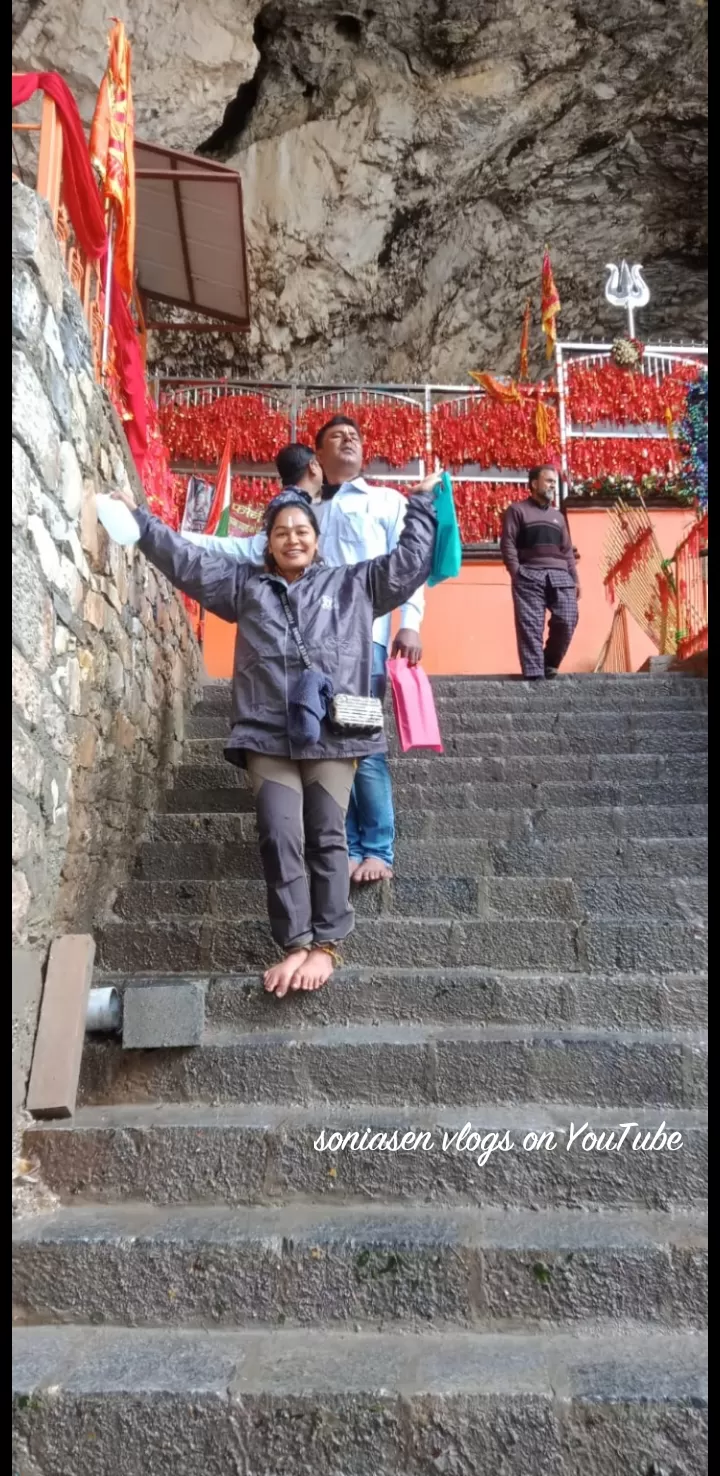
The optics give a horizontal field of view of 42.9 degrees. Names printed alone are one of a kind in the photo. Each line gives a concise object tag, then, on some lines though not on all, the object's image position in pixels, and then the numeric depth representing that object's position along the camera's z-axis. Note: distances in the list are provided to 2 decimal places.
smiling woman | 2.52
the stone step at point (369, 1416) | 1.47
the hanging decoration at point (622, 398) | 9.60
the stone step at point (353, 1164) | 1.93
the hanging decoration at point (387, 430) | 9.69
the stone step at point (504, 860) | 3.11
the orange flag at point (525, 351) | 11.58
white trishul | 10.67
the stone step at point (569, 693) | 4.66
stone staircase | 1.50
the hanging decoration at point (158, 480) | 4.75
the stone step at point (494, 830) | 3.30
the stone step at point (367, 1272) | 1.71
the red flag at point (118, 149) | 3.95
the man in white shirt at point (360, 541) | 3.08
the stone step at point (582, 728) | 4.13
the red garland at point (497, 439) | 9.65
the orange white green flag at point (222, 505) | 8.20
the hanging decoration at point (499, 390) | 9.59
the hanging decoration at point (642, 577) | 6.94
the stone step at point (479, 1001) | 2.42
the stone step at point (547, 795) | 3.65
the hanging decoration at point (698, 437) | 6.04
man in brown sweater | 5.49
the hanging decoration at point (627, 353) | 9.59
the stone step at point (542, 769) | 3.87
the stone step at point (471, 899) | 2.88
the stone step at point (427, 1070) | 2.18
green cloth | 2.90
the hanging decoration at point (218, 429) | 9.48
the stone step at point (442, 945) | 2.65
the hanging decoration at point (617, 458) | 9.50
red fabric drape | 2.98
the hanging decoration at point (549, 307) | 10.50
